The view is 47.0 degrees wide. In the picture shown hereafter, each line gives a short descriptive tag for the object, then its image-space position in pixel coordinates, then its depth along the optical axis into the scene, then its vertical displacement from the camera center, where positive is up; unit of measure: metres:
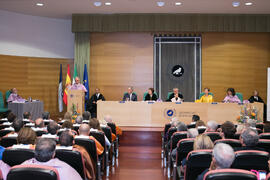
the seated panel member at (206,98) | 9.09 -0.22
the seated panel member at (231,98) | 8.84 -0.21
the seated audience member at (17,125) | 4.61 -0.51
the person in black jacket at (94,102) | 10.75 -0.40
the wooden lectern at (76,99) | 9.45 -0.26
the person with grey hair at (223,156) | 2.44 -0.51
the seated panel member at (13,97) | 9.99 -0.21
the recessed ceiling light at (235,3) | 9.56 +2.71
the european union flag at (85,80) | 11.24 +0.38
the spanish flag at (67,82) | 10.91 +0.28
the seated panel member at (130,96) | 9.71 -0.17
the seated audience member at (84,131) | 3.94 -0.52
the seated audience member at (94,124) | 4.81 -0.52
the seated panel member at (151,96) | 9.32 -0.17
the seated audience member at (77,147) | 3.17 -0.65
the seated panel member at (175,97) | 8.86 -0.19
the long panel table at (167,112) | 8.03 -0.56
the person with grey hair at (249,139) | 3.17 -0.50
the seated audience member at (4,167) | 2.81 -0.70
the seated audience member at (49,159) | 2.51 -0.57
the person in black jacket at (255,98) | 11.06 -0.27
